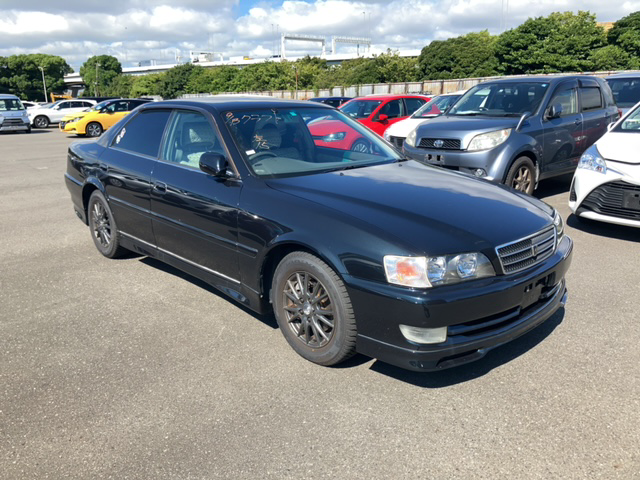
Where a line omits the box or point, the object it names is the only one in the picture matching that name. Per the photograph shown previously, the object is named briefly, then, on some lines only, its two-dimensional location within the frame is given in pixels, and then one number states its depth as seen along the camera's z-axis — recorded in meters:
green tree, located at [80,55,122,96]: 120.61
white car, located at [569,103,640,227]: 5.62
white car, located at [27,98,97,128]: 29.91
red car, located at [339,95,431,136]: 12.59
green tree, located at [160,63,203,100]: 83.84
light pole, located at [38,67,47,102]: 95.88
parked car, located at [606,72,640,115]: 11.18
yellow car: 23.09
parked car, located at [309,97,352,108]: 17.97
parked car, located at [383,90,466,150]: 10.65
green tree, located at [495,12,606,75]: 42.09
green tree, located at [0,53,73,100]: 95.75
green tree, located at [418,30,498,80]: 53.44
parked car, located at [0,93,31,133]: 25.05
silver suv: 7.19
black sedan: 2.87
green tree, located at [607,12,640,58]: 39.44
